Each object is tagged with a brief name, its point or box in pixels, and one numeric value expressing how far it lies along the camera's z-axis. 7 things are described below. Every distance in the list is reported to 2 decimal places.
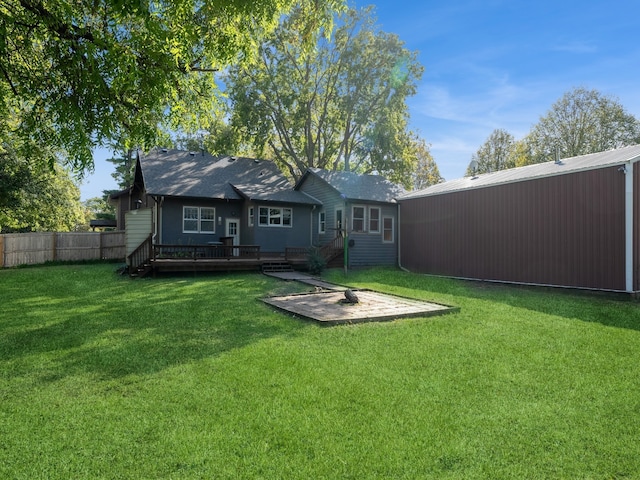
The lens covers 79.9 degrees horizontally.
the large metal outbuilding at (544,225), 9.91
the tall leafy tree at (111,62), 5.79
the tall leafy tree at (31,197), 17.92
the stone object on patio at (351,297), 8.35
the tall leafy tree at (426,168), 41.56
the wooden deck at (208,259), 13.30
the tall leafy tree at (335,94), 25.55
